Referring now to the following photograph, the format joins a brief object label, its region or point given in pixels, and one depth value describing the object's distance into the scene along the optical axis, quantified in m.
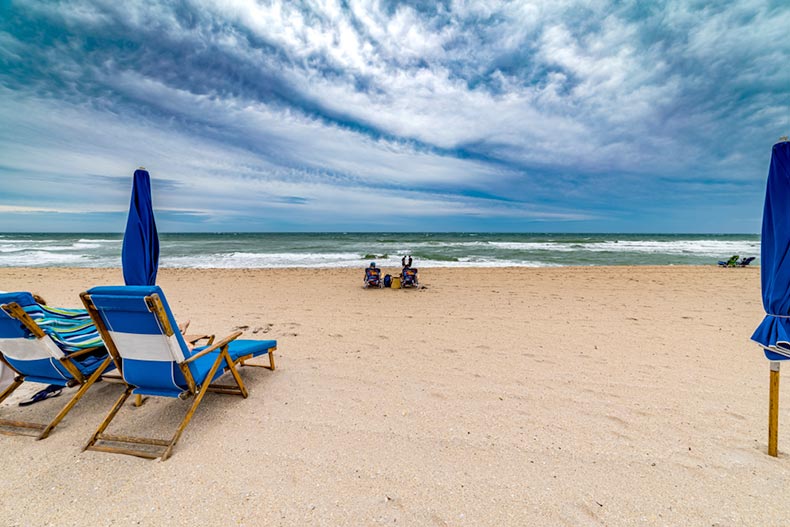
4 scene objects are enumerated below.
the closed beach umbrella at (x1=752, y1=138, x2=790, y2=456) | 2.22
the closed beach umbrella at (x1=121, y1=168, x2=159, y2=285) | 3.44
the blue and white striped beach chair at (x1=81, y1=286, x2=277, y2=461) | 2.46
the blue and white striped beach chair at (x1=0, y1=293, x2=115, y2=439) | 2.66
